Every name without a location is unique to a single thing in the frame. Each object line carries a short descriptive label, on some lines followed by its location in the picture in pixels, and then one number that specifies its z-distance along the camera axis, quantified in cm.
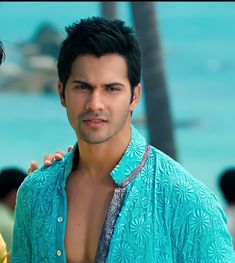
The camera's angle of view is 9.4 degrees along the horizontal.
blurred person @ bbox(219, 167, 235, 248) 709
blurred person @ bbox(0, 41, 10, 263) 492
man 417
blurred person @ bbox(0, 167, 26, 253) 711
